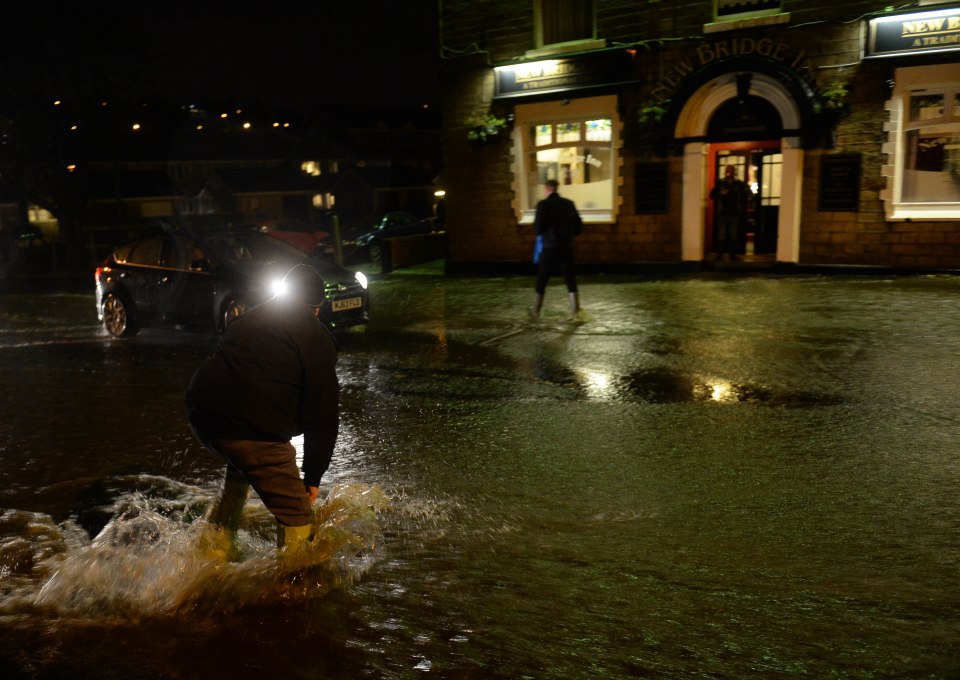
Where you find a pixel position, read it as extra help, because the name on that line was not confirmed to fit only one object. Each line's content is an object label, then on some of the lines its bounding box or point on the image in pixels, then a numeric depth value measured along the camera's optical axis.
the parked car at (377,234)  22.56
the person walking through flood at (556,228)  11.18
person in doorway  16.00
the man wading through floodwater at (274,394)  3.91
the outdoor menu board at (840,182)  14.65
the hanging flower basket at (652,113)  16.16
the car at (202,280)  10.87
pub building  14.23
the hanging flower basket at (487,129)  17.98
